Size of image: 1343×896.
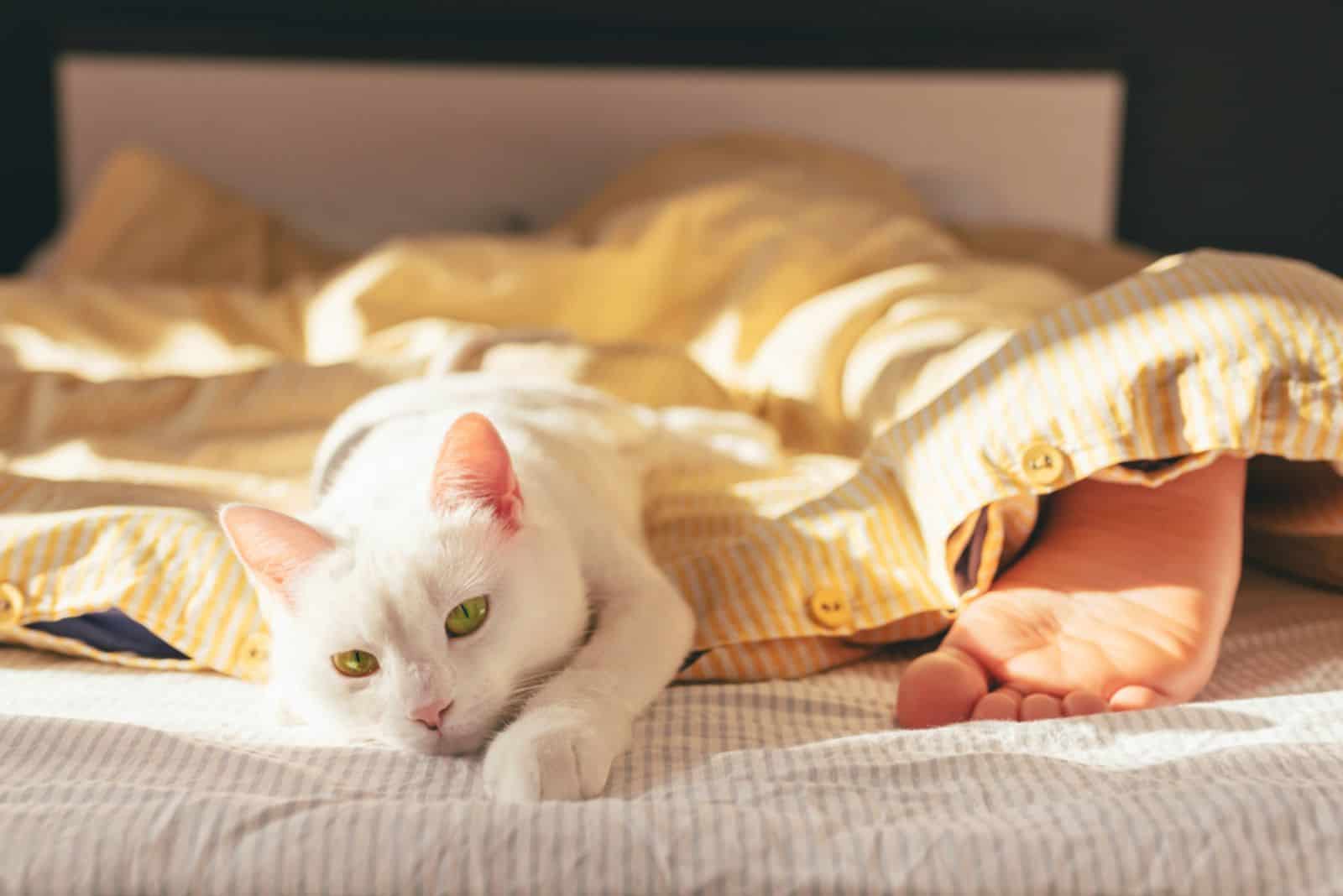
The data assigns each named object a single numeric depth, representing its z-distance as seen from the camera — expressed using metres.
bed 0.60
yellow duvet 0.92
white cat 0.75
